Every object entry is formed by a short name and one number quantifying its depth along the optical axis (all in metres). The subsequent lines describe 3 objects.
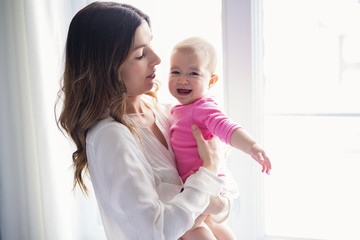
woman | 1.00
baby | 1.23
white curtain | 1.70
